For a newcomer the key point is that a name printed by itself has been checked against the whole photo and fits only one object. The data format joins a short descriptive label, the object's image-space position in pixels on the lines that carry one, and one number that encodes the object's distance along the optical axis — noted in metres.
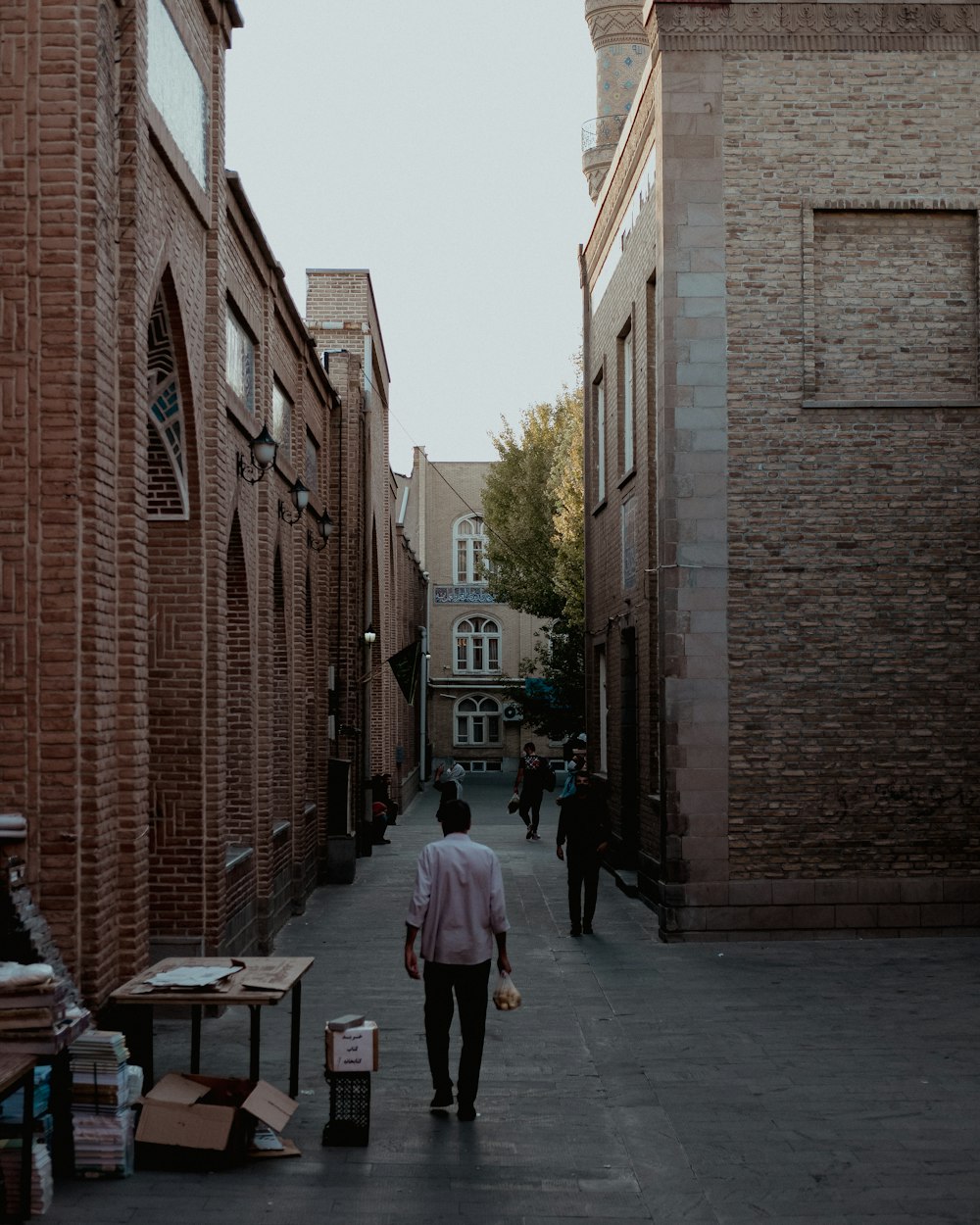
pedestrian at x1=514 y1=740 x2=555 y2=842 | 26.29
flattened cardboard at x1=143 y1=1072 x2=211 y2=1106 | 6.89
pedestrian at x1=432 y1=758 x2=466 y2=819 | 29.77
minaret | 32.06
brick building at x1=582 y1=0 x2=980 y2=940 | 14.12
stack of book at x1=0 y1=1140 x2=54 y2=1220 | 6.02
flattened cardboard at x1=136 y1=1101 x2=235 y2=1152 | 6.76
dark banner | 26.58
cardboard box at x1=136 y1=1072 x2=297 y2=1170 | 6.78
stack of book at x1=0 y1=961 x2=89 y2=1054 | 6.21
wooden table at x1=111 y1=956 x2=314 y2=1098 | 7.13
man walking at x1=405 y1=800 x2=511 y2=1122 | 7.66
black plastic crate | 7.17
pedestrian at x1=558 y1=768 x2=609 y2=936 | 14.30
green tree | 30.53
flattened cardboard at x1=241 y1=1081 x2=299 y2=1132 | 6.89
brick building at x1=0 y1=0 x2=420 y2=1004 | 7.41
